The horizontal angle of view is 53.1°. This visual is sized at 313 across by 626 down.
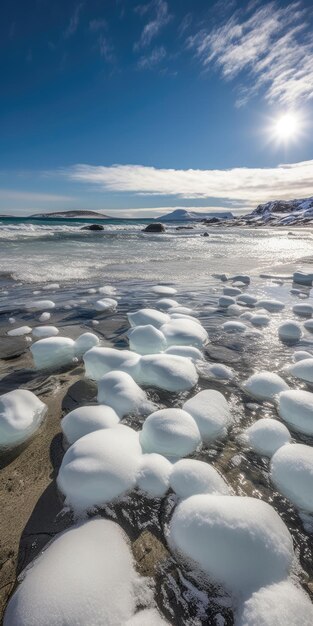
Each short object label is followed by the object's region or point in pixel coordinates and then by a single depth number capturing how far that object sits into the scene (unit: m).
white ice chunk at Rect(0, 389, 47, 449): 1.64
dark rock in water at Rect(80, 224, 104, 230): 30.55
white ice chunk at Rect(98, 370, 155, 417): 1.87
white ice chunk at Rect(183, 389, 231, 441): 1.68
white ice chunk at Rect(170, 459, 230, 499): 1.29
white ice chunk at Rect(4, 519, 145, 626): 0.87
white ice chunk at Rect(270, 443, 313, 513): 1.30
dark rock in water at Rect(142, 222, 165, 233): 29.52
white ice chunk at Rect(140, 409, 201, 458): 1.50
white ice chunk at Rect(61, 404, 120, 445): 1.62
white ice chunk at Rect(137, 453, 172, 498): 1.31
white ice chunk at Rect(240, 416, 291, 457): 1.59
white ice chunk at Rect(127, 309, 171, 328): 3.27
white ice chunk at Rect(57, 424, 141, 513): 1.27
